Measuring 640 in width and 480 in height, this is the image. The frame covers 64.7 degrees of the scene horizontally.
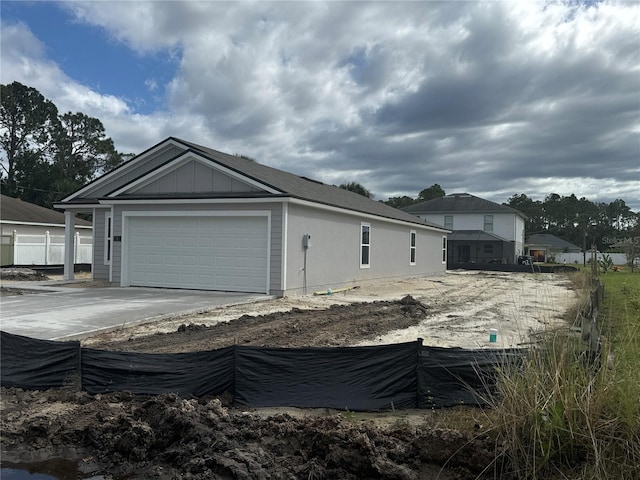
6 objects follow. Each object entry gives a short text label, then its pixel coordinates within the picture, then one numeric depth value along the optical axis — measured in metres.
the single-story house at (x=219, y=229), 14.93
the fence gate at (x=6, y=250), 25.75
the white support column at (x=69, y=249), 20.28
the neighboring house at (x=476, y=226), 47.22
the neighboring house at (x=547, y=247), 63.65
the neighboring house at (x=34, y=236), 26.11
